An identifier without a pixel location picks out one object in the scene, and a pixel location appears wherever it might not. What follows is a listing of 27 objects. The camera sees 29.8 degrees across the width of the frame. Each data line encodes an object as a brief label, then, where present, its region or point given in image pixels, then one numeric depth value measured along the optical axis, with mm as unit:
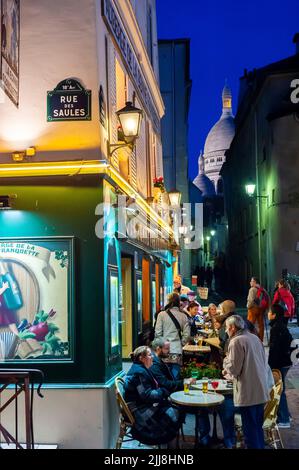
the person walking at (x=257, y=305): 14094
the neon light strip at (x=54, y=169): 7812
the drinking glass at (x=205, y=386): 7550
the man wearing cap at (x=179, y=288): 18034
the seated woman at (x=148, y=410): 6988
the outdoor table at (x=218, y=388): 7684
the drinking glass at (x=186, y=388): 7562
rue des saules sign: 7926
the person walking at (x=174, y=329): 10484
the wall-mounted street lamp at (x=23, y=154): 7863
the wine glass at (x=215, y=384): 7770
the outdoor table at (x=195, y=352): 11617
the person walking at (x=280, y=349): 8773
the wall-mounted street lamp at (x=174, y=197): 20000
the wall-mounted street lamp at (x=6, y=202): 7852
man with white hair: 6785
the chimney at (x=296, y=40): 33984
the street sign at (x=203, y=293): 22516
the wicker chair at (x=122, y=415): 6957
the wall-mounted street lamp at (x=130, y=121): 9008
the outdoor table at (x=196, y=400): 7008
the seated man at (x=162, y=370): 7902
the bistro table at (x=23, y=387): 6184
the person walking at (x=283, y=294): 17033
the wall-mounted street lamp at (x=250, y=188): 27178
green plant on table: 8695
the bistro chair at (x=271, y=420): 7312
